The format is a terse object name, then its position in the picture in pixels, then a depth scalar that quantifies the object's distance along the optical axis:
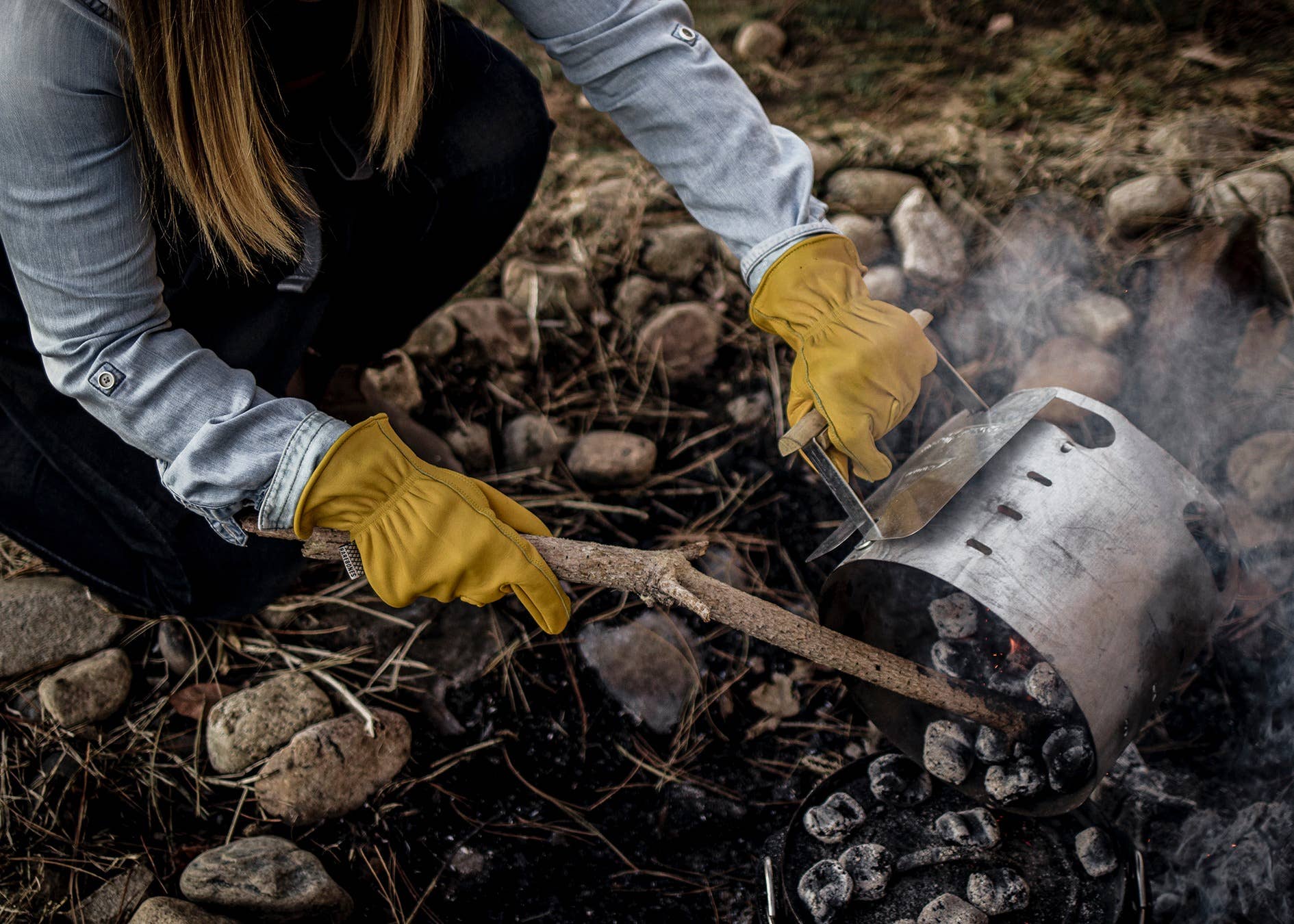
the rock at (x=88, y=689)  1.65
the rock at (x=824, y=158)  2.55
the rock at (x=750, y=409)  2.26
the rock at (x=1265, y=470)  1.70
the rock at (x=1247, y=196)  2.01
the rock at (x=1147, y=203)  2.11
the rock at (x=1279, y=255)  1.88
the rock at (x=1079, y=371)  1.94
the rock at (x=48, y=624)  1.69
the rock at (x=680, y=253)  2.52
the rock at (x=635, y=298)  2.48
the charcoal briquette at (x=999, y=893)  1.32
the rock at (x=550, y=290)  2.49
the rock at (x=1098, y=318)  2.01
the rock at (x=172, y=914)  1.33
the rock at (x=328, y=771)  1.56
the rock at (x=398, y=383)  2.19
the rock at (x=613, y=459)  2.09
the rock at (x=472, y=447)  2.15
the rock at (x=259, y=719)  1.62
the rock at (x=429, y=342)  2.31
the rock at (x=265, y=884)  1.40
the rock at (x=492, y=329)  2.37
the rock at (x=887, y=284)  2.23
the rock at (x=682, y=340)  2.38
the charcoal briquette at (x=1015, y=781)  1.38
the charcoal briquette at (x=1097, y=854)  1.35
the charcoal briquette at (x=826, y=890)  1.33
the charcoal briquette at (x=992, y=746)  1.43
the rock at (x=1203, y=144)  2.22
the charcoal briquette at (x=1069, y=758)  1.29
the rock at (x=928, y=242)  2.25
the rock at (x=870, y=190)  2.44
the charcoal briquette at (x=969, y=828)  1.43
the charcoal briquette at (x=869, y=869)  1.36
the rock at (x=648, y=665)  1.78
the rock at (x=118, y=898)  1.44
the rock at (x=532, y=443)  2.17
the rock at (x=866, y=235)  2.34
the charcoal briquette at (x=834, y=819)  1.45
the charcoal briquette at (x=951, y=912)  1.28
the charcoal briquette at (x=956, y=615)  1.51
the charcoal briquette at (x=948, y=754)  1.45
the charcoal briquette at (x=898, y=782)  1.50
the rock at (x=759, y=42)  3.14
